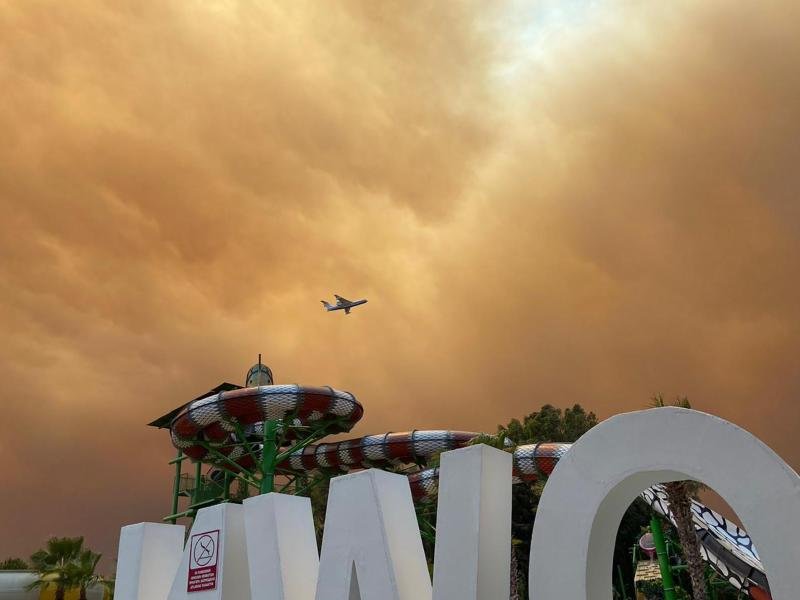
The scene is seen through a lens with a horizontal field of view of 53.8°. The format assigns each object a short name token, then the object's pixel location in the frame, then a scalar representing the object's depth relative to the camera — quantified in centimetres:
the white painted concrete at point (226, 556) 1399
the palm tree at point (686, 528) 1889
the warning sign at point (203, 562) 1419
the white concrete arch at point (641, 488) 855
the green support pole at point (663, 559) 2579
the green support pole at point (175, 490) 4162
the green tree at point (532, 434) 4050
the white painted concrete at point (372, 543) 1152
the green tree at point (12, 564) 6178
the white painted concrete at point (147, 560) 1609
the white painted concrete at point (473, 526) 1056
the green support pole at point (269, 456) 3070
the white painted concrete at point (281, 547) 1302
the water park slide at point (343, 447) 2811
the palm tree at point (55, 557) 4334
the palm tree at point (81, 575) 4275
